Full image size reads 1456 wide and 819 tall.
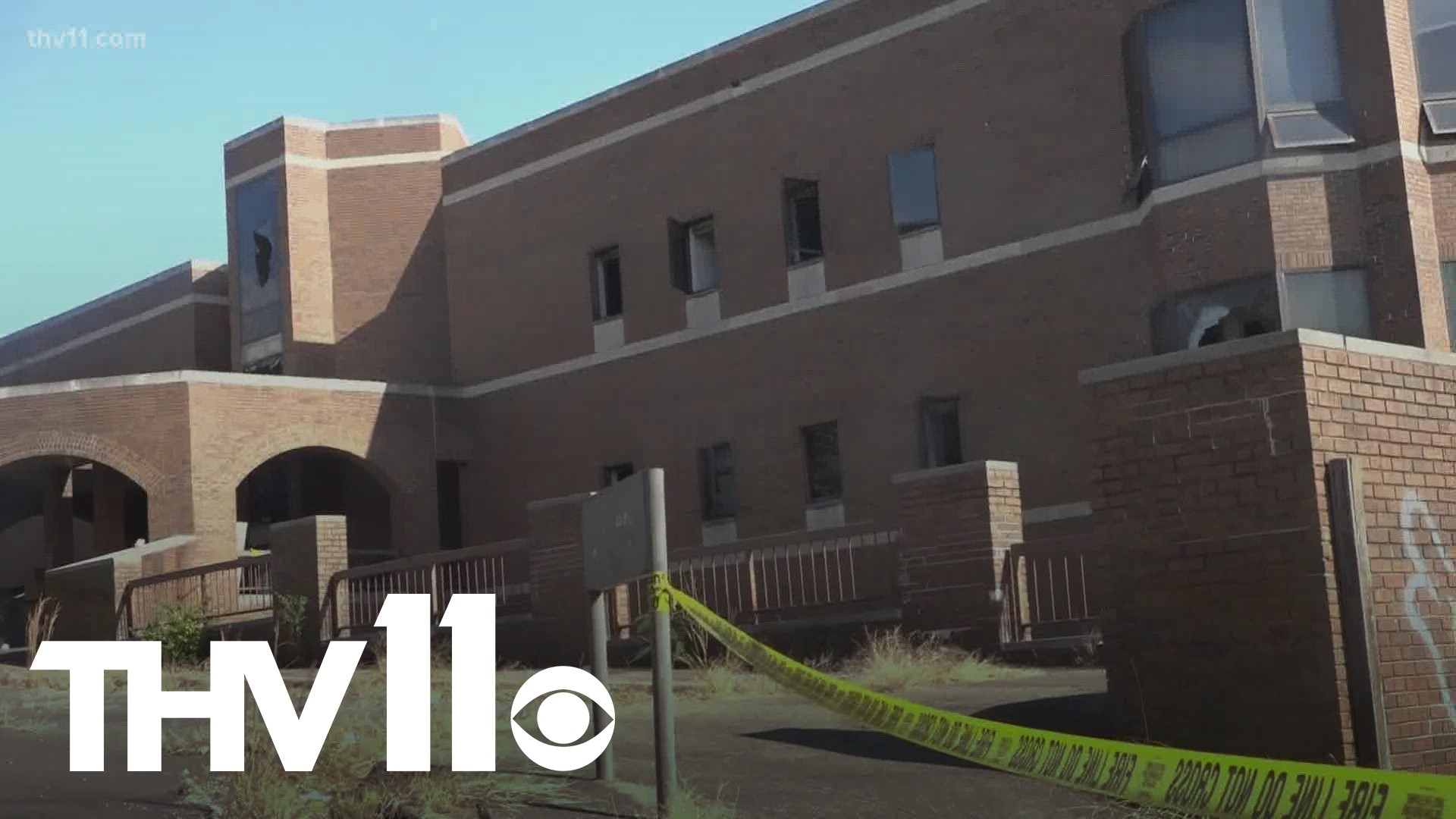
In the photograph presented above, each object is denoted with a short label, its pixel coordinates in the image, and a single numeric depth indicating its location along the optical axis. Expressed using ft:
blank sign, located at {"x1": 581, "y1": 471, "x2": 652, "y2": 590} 27.27
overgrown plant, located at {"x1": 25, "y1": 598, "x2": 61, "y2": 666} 71.05
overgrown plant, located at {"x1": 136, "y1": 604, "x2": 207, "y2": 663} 82.64
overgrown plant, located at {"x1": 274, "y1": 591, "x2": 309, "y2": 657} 79.87
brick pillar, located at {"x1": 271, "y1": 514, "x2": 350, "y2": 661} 80.02
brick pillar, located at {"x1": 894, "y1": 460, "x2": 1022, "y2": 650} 57.36
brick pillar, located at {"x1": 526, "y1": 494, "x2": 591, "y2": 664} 69.00
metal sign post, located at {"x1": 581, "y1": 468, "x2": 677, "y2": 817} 26.99
